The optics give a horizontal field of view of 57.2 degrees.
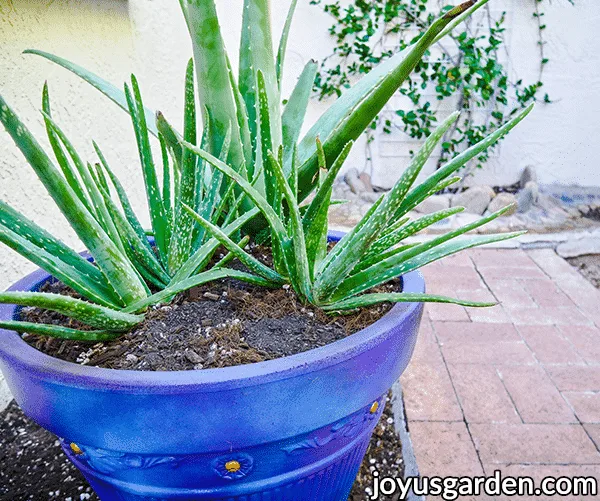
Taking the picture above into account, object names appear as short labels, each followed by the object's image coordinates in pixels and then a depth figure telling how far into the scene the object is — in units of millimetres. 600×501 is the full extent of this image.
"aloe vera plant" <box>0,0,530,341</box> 685
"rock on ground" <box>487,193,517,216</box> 3291
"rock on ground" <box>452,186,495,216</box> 3328
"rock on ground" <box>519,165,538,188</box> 3568
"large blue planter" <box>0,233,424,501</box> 611
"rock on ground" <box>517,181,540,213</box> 3271
